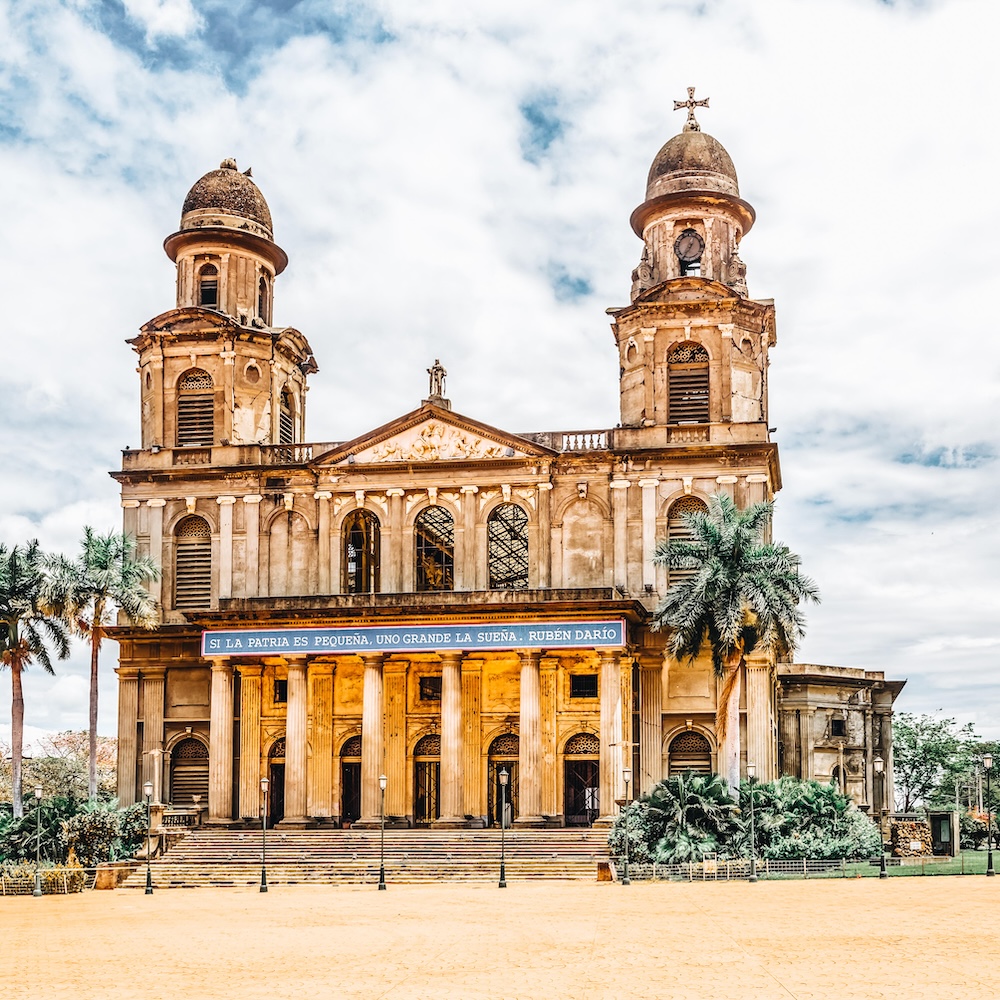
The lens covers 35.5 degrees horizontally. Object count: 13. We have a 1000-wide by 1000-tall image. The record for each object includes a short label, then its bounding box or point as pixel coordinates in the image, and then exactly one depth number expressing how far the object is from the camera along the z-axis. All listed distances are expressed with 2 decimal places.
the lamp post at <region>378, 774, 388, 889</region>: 37.94
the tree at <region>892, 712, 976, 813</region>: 89.94
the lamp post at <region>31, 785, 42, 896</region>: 42.28
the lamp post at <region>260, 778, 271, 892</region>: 38.47
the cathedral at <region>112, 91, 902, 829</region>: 46.59
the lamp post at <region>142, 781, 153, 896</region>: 39.28
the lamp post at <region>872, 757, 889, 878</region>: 36.50
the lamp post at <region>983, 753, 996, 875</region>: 36.53
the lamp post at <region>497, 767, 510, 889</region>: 37.16
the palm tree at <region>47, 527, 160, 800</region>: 48.59
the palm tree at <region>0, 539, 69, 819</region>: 48.94
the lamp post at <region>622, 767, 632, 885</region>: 41.53
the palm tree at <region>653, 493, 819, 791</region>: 42.69
